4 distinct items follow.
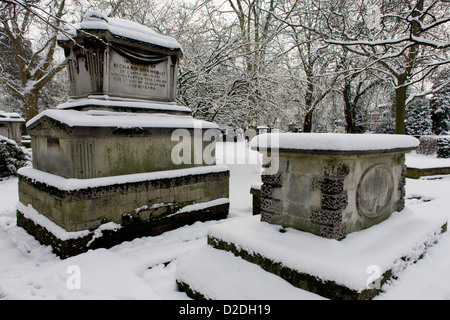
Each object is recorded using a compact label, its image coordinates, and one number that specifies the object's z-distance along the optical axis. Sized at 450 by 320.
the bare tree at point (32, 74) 14.50
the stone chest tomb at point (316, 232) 2.78
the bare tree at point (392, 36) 5.85
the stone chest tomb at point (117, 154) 4.46
